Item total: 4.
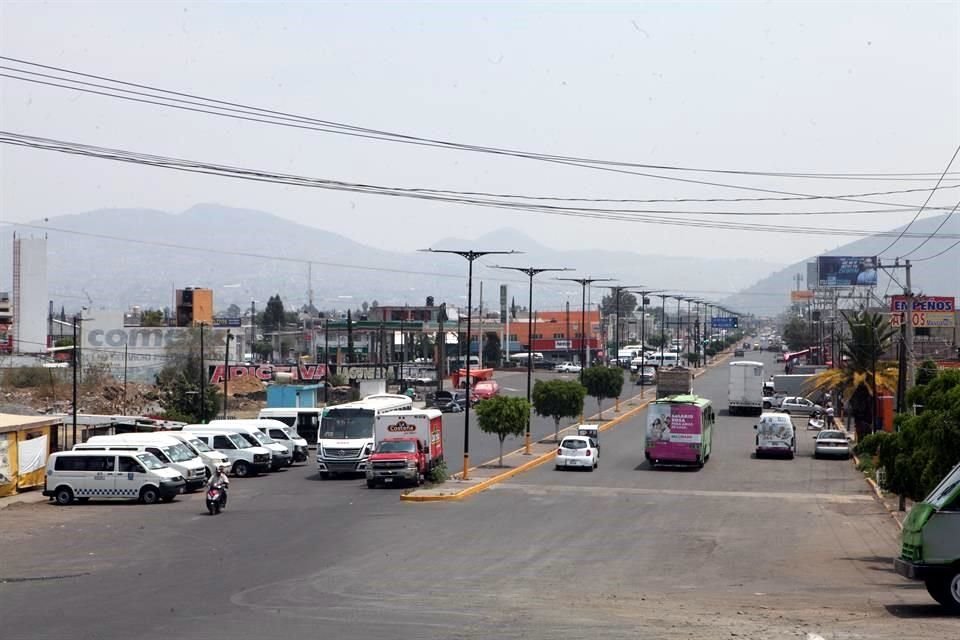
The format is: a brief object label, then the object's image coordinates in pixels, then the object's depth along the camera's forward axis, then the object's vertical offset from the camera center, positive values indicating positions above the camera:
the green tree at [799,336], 182.38 +1.41
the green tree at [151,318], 152.12 +2.97
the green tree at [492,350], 157.50 -1.00
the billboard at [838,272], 170.19 +10.98
